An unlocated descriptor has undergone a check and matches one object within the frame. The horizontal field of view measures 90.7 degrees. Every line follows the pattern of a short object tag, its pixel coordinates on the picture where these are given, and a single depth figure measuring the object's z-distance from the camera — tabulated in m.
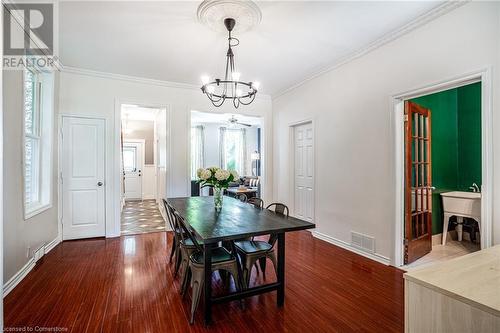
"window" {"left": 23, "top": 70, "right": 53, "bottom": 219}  3.21
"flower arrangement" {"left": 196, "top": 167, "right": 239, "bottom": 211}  2.71
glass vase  2.92
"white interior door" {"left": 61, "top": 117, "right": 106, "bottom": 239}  4.12
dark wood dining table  2.00
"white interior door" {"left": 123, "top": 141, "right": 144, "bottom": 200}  8.55
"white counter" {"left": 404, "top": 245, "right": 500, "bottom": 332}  1.06
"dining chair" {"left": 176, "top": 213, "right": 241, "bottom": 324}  2.06
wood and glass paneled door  3.06
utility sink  3.43
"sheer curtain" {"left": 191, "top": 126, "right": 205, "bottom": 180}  8.97
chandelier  2.62
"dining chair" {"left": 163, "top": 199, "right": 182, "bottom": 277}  2.67
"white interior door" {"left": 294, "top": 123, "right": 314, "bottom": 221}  4.60
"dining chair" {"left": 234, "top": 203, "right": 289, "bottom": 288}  2.40
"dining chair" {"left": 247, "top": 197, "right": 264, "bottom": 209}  3.17
